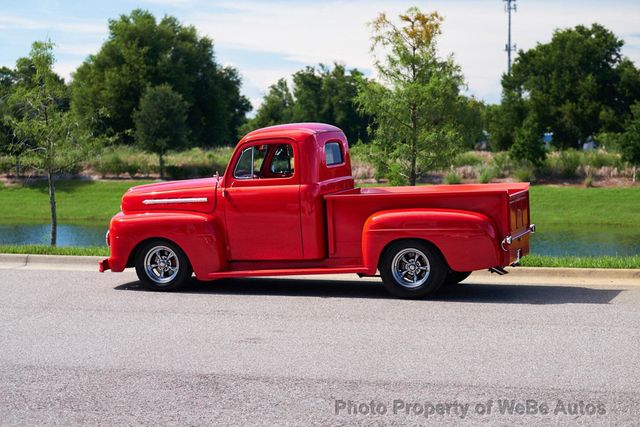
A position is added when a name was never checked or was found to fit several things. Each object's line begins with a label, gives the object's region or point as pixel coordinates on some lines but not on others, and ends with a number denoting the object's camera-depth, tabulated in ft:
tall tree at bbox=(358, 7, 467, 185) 82.02
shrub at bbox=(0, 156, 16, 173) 156.95
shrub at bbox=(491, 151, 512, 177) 132.87
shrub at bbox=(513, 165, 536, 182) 129.49
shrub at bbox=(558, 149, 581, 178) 132.82
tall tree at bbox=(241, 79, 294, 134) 235.20
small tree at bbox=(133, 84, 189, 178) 165.58
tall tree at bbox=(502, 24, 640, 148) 206.59
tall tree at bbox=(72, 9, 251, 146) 211.61
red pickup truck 34.24
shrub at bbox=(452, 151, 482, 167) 136.45
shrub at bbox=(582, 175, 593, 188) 126.17
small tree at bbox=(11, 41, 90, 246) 77.97
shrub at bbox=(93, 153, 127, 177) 156.04
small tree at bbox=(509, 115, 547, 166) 131.03
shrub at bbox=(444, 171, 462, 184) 121.39
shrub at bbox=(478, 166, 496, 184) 125.59
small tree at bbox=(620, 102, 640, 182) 125.74
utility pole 260.62
